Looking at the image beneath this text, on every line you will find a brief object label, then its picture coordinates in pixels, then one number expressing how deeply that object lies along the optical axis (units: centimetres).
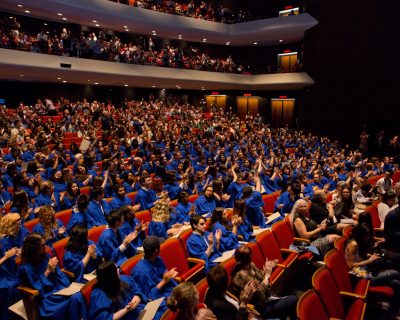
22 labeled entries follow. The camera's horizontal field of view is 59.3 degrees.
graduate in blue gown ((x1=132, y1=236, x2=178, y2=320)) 314
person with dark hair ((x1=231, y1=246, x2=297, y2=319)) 292
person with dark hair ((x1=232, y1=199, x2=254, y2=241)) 484
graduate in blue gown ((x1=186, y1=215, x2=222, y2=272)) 408
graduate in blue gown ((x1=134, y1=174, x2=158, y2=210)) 612
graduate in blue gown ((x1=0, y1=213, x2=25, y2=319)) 351
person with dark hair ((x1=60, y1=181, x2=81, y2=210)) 550
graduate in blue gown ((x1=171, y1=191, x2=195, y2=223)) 548
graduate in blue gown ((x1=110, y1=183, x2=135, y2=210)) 557
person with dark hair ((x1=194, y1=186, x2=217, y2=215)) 567
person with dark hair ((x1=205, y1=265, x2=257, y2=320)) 257
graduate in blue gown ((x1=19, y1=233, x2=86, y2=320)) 313
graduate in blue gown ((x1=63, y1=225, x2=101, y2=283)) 351
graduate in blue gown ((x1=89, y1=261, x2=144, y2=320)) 256
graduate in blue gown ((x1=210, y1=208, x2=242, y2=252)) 445
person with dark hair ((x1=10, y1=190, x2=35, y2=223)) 450
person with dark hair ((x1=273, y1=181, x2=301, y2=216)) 560
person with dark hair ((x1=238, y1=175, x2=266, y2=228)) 564
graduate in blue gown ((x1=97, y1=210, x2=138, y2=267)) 391
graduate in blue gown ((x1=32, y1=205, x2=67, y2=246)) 413
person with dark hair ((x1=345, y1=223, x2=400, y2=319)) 381
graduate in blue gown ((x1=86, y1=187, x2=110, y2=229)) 516
